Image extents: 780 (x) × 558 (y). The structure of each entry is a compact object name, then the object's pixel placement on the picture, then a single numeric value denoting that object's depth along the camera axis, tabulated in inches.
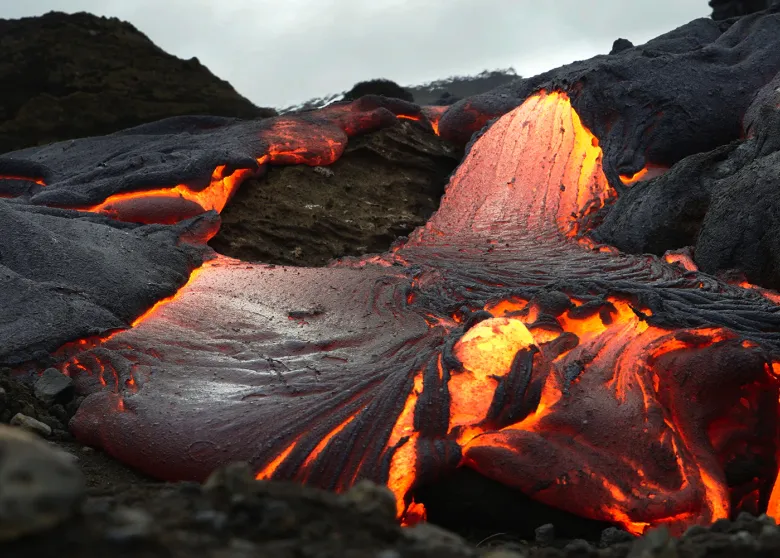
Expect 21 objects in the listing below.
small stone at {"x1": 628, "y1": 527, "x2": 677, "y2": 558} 48.5
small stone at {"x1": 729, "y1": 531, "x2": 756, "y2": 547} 52.1
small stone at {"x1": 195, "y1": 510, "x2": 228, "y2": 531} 42.4
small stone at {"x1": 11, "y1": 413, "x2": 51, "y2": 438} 102.0
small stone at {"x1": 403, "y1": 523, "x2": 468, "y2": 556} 44.0
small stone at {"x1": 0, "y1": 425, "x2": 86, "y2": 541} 34.7
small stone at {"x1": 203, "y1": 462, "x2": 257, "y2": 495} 46.1
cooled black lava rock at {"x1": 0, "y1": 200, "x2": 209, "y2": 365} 117.6
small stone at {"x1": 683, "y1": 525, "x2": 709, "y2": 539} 60.9
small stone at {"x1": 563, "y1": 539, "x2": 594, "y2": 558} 54.5
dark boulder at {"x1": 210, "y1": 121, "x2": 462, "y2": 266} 195.8
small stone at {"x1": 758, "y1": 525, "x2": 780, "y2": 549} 49.9
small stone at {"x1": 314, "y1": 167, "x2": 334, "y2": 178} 221.0
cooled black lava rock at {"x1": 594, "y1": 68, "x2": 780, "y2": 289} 132.4
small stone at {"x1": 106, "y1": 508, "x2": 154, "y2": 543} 37.4
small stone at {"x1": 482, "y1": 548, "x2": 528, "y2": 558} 44.8
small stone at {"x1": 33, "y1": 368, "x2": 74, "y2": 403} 110.0
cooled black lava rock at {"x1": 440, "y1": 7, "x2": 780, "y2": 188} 186.9
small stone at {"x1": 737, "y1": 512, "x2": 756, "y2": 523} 66.3
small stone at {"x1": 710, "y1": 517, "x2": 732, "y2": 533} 63.7
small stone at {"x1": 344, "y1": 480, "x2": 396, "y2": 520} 47.4
